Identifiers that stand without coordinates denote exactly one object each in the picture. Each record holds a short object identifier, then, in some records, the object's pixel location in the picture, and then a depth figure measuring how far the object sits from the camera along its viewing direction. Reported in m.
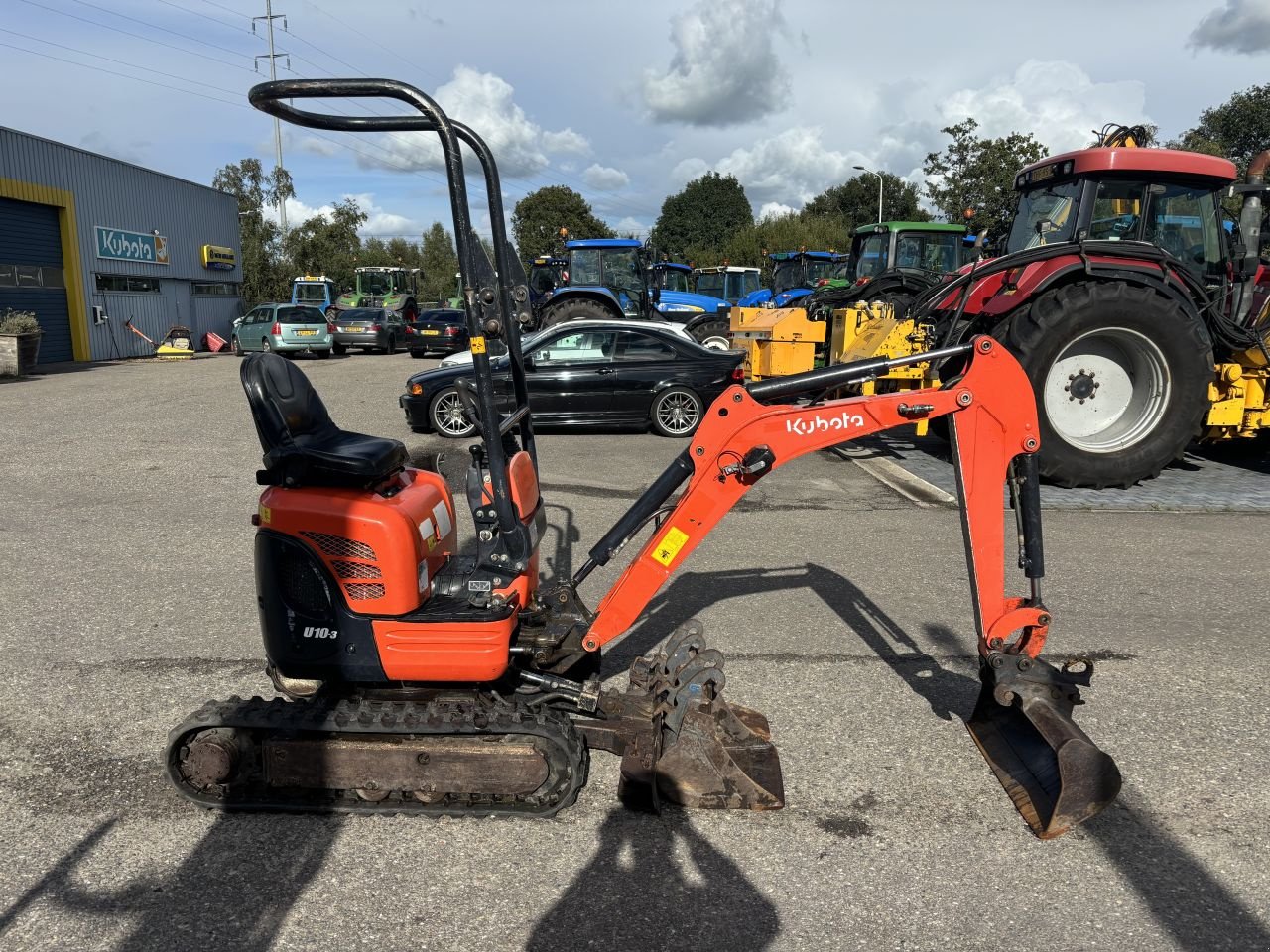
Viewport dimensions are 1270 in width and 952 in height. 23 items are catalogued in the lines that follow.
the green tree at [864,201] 73.88
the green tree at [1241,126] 44.03
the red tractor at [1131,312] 8.40
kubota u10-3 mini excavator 3.31
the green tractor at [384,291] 34.06
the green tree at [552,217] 80.44
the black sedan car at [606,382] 11.92
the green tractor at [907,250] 15.52
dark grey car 28.72
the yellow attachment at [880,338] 9.45
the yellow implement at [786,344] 12.36
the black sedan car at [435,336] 27.55
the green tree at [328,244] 47.34
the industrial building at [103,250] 24.53
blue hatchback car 26.53
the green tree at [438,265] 75.88
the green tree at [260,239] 45.09
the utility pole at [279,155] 48.83
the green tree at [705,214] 86.50
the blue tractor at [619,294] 18.69
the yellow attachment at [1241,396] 8.73
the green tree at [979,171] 32.50
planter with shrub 20.02
